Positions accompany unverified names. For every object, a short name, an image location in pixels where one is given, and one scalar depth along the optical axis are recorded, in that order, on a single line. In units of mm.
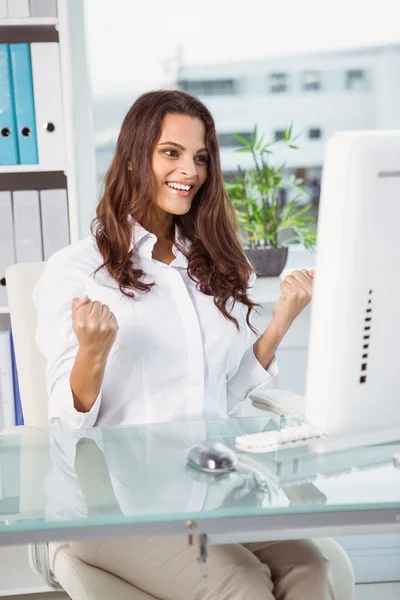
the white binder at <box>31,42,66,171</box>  2471
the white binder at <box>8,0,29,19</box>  2449
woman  1715
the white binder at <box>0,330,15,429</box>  2586
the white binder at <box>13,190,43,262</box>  2531
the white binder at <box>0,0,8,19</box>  2447
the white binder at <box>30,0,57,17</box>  2459
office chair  1400
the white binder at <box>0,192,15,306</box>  2525
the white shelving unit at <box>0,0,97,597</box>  2471
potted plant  2801
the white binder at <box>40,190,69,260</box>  2537
